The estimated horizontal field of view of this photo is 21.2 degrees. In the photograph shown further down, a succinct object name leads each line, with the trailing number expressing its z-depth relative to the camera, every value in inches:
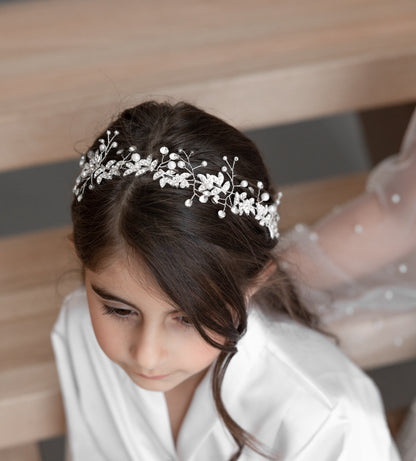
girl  32.6
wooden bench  41.4
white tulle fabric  42.3
